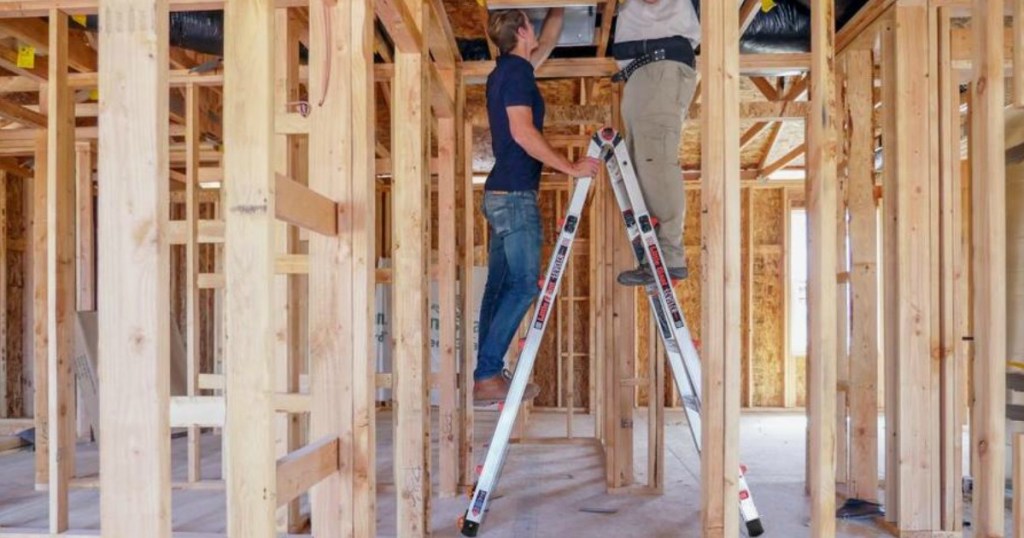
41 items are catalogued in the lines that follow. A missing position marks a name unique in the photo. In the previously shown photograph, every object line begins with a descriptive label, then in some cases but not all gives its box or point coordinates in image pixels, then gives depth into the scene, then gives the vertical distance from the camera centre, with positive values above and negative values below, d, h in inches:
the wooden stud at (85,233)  217.2 +12.3
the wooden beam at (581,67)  154.2 +44.0
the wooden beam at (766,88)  210.1 +52.5
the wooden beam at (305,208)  55.5 +5.2
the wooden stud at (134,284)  44.3 -0.9
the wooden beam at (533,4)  130.8 +48.5
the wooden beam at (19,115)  163.8 +36.3
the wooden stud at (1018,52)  73.9 +22.2
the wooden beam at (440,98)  135.1 +34.3
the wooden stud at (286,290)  119.7 -3.4
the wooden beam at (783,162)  262.0 +41.2
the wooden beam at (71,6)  119.1 +47.1
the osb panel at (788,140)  269.6 +50.0
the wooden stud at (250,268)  51.9 +0.1
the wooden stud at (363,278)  67.5 -0.8
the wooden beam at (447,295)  145.0 -5.4
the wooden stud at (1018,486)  75.7 -23.5
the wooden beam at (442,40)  125.7 +44.0
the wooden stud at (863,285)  143.5 -3.7
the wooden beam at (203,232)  165.3 +8.9
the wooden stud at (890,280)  129.1 -2.4
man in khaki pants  103.3 +23.6
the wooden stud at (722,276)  62.1 -0.8
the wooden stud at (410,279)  108.0 -1.6
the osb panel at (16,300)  284.5 -11.7
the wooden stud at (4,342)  277.0 -27.8
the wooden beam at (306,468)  55.7 -16.6
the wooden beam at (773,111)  162.1 +35.6
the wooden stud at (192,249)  158.2 +4.6
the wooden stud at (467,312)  157.9 -9.3
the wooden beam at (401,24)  90.2 +32.9
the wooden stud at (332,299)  67.2 -2.8
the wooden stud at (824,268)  61.8 -0.1
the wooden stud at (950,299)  126.6 -5.8
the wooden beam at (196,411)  65.7 -13.1
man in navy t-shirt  117.4 +11.7
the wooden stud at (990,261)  74.8 +0.5
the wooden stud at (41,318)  178.9 -12.0
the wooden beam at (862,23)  132.0 +47.2
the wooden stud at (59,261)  131.6 +1.7
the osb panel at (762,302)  319.9 -15.6
